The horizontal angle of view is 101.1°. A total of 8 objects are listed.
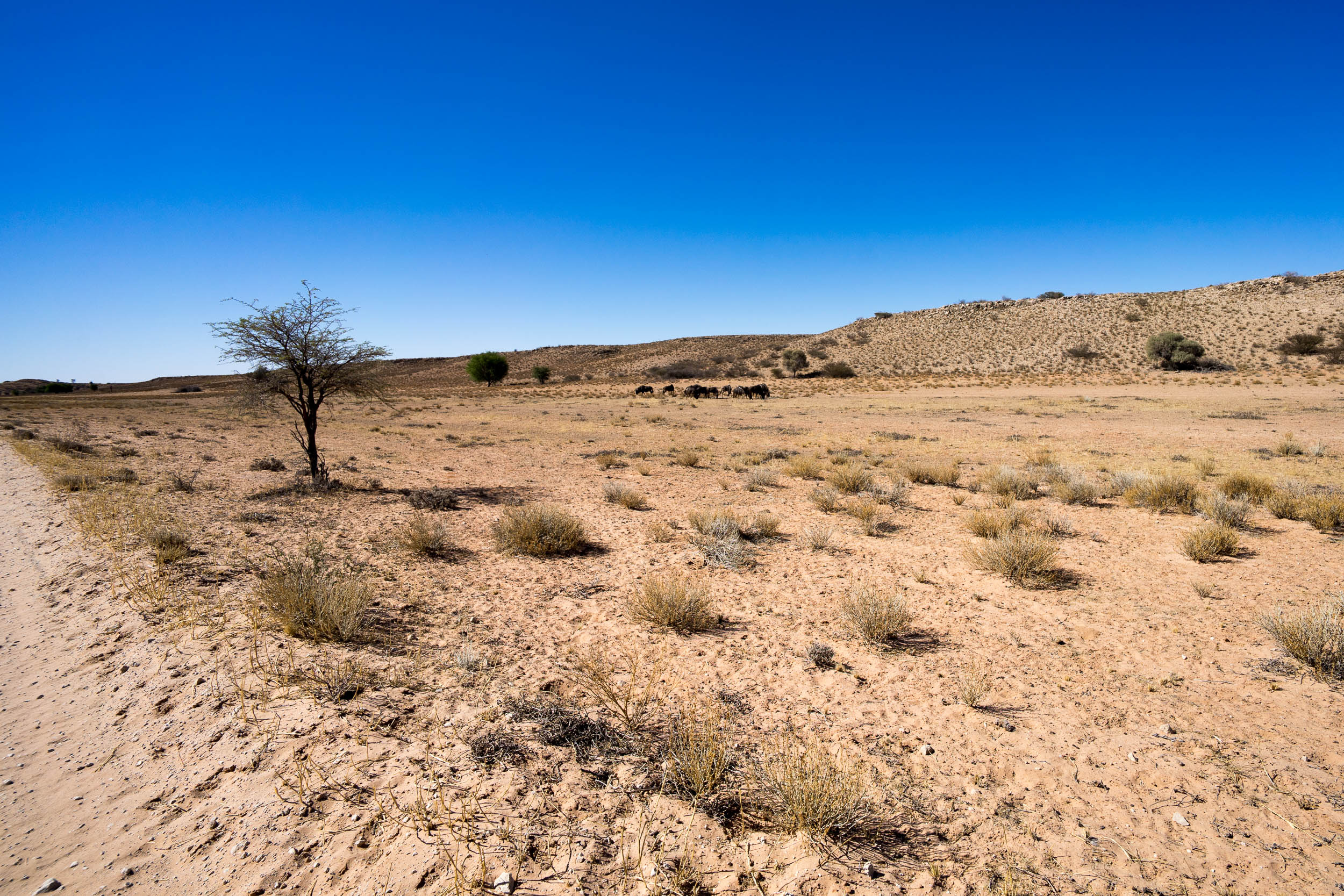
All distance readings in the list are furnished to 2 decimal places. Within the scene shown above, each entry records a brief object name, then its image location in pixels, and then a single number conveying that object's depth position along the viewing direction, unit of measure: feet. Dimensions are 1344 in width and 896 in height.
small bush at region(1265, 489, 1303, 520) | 29.22
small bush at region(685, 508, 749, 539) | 28.99
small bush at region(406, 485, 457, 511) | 36.19
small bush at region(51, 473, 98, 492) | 37.93
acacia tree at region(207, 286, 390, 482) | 39.40
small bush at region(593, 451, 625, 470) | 52.06
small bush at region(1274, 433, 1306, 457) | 47.78
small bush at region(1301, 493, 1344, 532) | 26.99
